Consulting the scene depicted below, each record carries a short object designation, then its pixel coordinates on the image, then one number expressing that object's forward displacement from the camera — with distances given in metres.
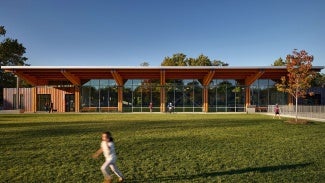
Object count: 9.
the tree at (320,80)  77.31
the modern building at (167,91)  40.41
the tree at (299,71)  23.09
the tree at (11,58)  40.88
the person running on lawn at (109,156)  6.84
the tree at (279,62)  60.53
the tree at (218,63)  68.17
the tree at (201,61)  59.72
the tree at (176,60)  60.15
